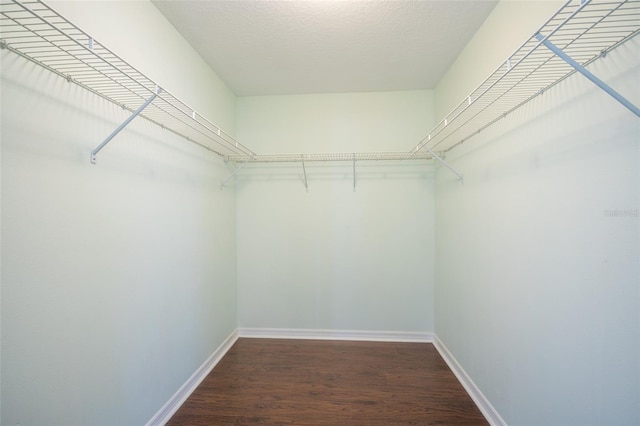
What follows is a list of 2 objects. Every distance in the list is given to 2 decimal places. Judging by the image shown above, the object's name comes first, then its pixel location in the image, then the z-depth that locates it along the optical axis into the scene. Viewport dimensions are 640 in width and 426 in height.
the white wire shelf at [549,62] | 0.76
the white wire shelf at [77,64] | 0.78
